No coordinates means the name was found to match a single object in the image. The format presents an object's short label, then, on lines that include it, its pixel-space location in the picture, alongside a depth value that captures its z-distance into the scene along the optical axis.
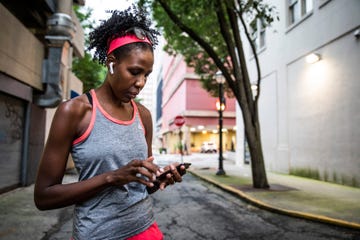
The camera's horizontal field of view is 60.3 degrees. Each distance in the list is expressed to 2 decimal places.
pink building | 39.69
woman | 1.29
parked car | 41.25
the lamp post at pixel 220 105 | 13.63
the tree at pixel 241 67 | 9.32
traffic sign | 18.19
